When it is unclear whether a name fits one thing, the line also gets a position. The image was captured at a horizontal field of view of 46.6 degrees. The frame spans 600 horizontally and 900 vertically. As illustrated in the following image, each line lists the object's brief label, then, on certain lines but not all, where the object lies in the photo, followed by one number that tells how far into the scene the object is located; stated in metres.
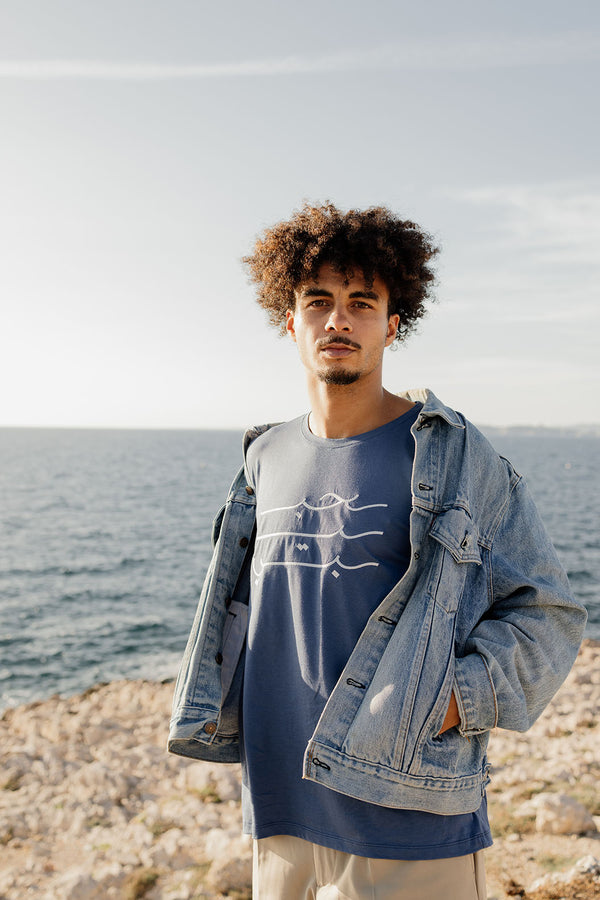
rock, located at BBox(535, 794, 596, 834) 5.06
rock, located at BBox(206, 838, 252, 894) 4.66
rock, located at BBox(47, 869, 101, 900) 4.72
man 2.42
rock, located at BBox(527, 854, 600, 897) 4.05
